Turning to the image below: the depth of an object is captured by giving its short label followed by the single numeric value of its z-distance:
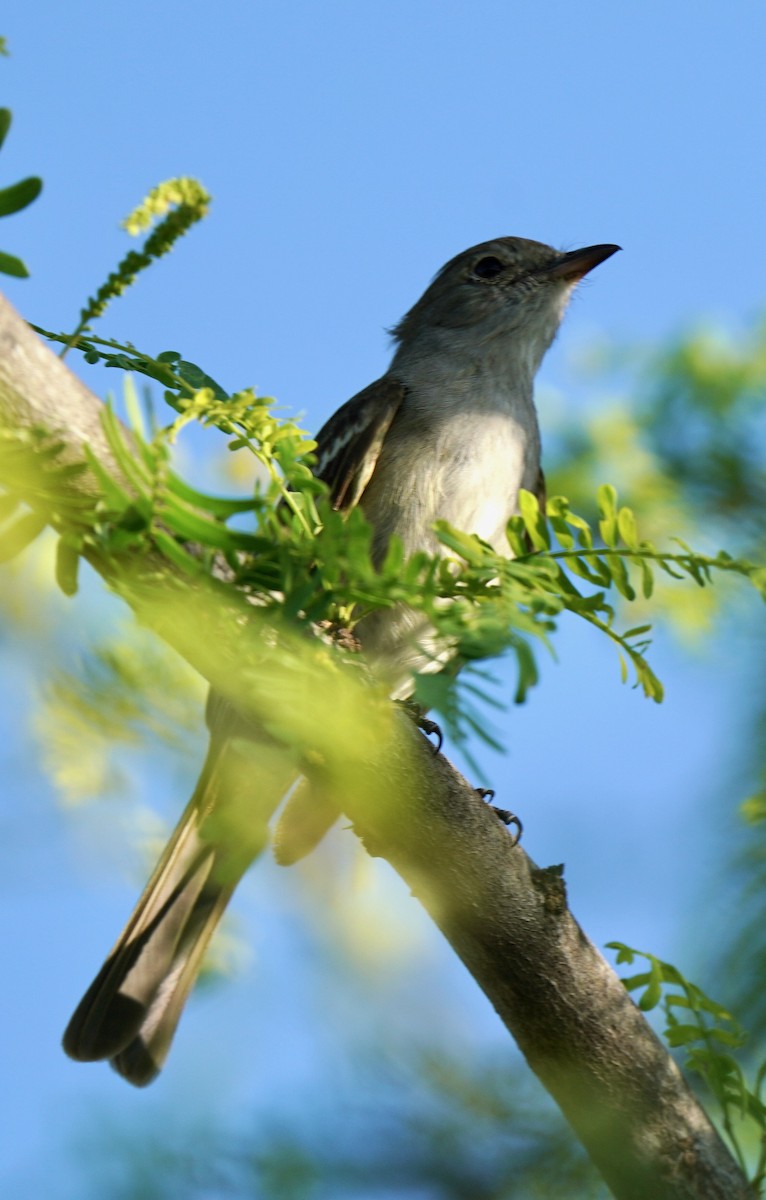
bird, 3.43
